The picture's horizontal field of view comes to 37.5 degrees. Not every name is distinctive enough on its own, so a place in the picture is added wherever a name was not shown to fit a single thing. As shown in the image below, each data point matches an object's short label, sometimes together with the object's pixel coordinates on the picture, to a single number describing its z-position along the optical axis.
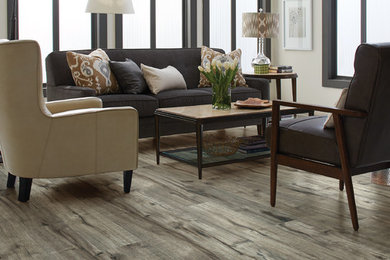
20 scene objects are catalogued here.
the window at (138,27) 7.07
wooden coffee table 4.04
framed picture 7.62
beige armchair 3.28
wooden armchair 2.79
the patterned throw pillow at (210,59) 5.93
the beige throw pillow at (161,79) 5.39
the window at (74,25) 6.64
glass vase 4.46
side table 6.41
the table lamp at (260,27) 6.50
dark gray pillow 5.30
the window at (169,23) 7.35
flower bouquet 4.44
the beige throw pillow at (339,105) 2.98
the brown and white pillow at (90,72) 5.09
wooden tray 4.46
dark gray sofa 5.02
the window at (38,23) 6.39
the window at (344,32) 6.96
